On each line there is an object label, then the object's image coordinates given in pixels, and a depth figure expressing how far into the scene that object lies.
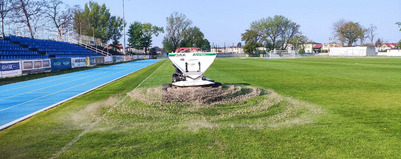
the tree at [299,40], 99.44
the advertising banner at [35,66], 19.31
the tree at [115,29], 83.56
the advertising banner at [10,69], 16.66
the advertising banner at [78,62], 27.61
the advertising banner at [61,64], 23.56
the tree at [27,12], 45.77
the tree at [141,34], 94.25
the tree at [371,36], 114.54
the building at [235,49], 156.71
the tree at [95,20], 78.00
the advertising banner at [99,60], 34.82
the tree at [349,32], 100.06
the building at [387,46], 141.30
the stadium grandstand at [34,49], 25.12
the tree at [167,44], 97.31
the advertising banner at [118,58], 43.38
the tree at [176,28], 93.94
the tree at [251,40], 96.56
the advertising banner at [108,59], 38.16
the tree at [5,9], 42.12
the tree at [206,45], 113.62
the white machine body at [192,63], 8.84
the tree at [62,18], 58.67
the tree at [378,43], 136.38
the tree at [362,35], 101.03
